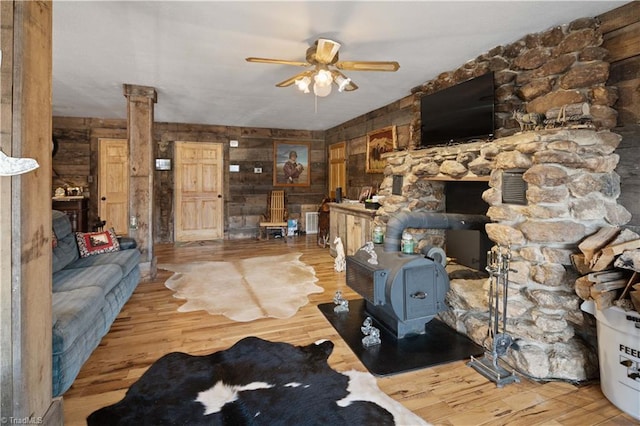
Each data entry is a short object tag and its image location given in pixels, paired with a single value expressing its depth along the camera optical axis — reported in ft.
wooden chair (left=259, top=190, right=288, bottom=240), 23.02
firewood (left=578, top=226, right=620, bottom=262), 6.22
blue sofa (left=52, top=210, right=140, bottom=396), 5.78
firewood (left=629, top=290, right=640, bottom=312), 5.33
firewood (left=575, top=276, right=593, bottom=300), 6.24
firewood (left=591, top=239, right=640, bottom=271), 5.86
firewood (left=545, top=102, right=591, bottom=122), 7.11
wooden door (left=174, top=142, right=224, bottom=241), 22.13
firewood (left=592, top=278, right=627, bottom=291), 5.95
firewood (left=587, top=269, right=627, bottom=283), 6.03
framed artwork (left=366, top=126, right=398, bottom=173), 16.03
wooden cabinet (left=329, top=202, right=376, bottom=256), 14.37
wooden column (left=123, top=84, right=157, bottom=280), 13.11
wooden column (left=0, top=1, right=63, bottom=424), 3.83
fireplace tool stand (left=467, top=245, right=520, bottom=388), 6.84
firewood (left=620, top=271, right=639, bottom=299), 5.73
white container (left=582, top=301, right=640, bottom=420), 5.56
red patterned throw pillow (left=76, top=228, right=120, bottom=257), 10.82
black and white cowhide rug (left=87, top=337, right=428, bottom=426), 5.53
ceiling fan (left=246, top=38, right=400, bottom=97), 8.51
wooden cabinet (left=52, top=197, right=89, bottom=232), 18.69
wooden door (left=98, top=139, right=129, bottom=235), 20.98
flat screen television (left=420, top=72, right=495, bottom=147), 9.47
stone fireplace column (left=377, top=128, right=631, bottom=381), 6.77
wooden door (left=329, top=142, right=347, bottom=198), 21.75
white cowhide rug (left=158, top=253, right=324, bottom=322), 10.34
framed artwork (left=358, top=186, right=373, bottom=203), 17.28
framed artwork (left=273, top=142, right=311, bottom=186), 24.08
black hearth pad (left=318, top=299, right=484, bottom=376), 7.23
